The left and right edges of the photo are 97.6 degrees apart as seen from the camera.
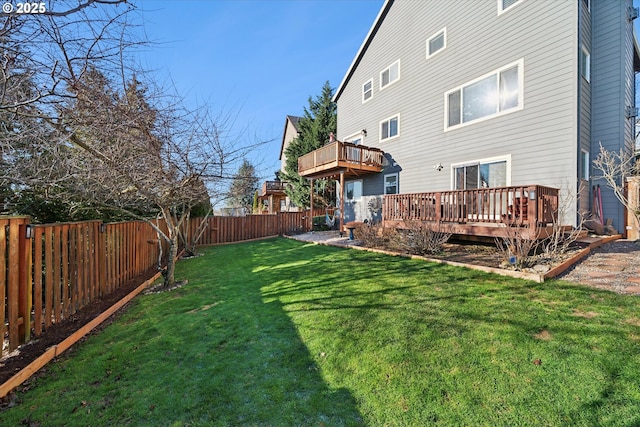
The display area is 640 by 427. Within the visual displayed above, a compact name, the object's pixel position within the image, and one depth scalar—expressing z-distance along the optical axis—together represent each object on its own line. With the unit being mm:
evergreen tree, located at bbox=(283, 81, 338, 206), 20156
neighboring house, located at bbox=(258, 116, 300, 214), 23328
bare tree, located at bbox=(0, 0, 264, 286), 2914
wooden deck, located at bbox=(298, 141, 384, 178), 12125
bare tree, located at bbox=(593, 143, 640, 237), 6965
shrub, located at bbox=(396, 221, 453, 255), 6992
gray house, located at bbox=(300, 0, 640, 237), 7152
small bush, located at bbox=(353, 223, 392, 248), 8797
